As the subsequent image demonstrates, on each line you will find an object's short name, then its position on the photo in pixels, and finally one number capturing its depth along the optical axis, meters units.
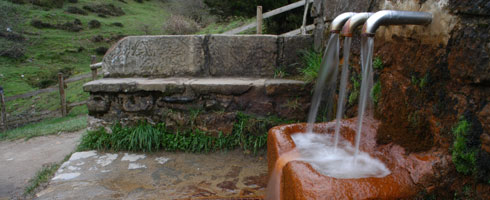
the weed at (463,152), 1.08
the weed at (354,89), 1.93
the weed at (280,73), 3.07
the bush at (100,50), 12.95
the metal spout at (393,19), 1.16
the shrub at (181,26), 9.05
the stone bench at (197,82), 2.84
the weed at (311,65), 2.77
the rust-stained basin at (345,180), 1.03
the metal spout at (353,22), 1.26
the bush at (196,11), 10.75
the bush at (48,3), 15.52
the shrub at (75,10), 15.60
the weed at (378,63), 1.61
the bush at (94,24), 14.57
